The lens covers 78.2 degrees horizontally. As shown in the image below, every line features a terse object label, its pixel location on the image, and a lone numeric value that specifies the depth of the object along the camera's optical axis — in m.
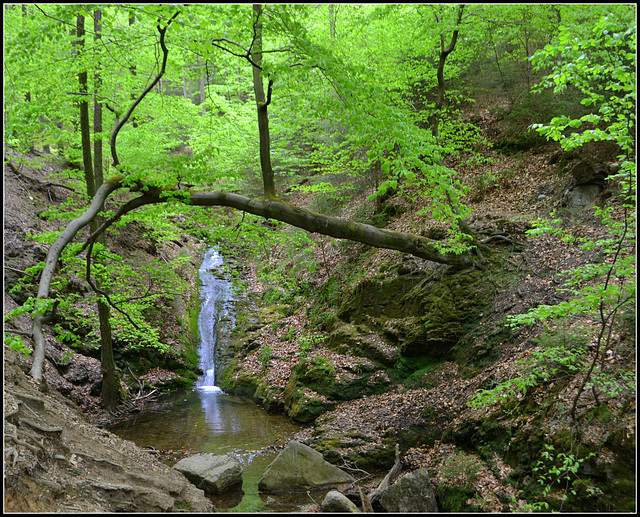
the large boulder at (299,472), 6.70
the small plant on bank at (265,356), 11.95
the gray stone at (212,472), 6.57
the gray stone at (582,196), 8.32
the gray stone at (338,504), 5.72
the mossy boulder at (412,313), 8.51
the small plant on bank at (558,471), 4.34
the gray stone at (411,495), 5.64
